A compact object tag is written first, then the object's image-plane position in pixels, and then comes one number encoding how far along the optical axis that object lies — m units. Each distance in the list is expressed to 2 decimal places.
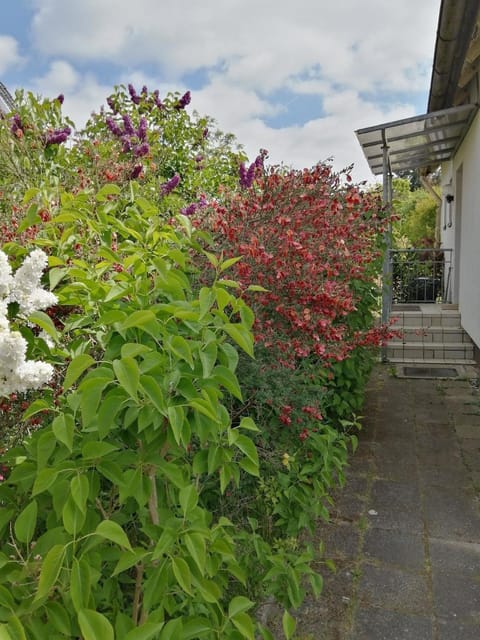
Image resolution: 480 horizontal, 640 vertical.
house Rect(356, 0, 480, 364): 6.36
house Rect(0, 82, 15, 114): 13.09
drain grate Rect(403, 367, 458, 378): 7.68
